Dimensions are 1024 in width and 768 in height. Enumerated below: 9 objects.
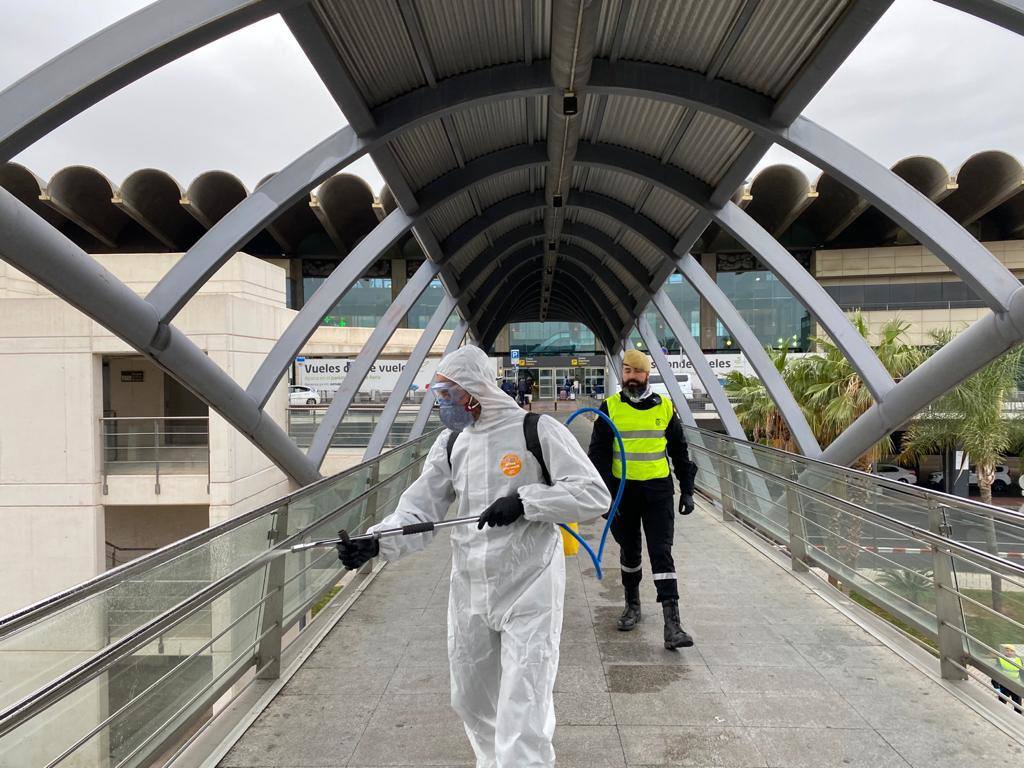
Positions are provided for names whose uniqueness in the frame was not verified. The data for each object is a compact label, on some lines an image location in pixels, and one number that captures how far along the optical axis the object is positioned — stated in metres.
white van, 30.98
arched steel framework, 4.07
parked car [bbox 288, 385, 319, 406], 29.02
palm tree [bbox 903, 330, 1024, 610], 12.72
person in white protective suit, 2.62
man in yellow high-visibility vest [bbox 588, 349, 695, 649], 4.37
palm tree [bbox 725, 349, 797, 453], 15.16
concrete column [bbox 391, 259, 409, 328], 38.91
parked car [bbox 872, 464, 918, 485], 23.95
